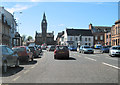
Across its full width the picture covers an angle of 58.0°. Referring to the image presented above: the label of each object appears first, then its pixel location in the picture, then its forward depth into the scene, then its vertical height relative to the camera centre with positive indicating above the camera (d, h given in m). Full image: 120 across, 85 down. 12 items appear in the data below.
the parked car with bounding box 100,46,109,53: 22.18 -1.12
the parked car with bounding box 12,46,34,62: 9.34 -0.84
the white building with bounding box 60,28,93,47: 53.69 +3.51
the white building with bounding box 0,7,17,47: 32.92 +9.19
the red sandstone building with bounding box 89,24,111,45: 53.58 +4.85
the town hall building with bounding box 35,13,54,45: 91.74 +5.59
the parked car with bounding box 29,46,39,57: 13.75 -0.97
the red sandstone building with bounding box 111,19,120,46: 31.81 +3.01
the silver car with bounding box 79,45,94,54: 20.01 -1.04
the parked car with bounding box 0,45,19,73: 6.03 -0.88
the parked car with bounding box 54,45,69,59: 11.92 -0.95
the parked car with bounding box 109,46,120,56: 14.35 -0.99
